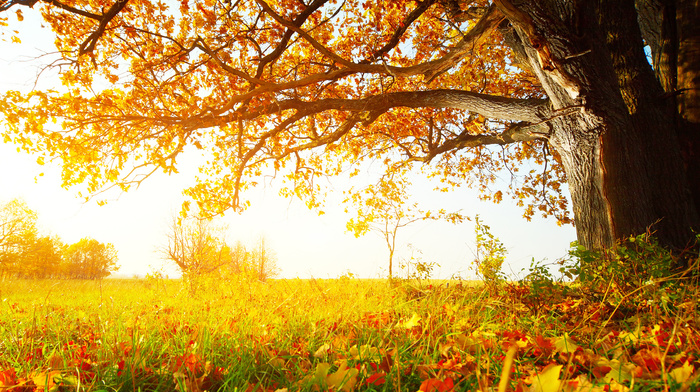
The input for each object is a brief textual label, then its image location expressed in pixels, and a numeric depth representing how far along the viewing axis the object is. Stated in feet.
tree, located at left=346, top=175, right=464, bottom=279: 35.40
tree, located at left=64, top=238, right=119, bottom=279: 112.98
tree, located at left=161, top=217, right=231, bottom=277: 33.84
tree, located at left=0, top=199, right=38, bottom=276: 69.56
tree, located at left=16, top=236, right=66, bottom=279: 74.33
